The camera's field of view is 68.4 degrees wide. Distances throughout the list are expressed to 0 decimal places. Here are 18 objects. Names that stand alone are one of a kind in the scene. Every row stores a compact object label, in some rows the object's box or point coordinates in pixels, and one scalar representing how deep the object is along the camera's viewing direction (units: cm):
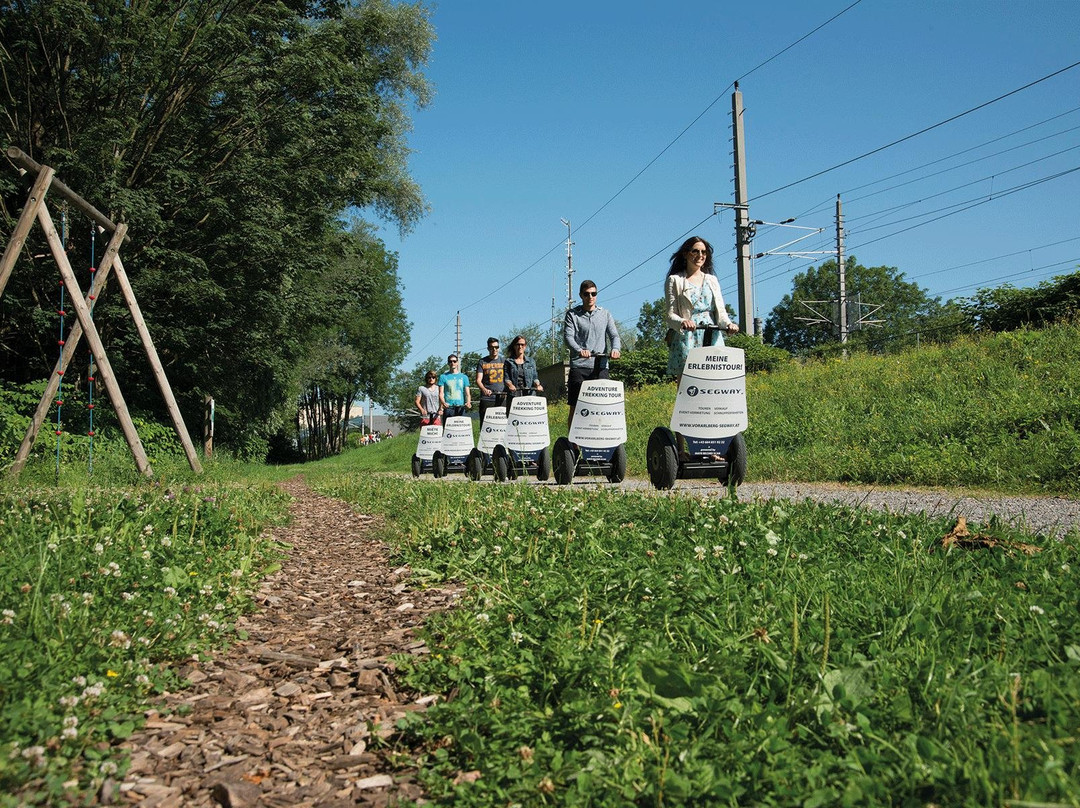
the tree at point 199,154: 1645
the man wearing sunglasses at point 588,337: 982
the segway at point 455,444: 1620
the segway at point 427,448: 1750
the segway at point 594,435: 966
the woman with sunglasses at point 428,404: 1811
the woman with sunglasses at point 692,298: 812
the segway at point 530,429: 1210
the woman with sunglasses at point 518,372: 1316
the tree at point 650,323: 12812
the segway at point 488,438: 1396
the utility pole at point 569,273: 5666
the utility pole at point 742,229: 2391
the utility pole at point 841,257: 4031
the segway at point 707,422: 763
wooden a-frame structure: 853
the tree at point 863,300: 10050
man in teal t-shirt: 1670
